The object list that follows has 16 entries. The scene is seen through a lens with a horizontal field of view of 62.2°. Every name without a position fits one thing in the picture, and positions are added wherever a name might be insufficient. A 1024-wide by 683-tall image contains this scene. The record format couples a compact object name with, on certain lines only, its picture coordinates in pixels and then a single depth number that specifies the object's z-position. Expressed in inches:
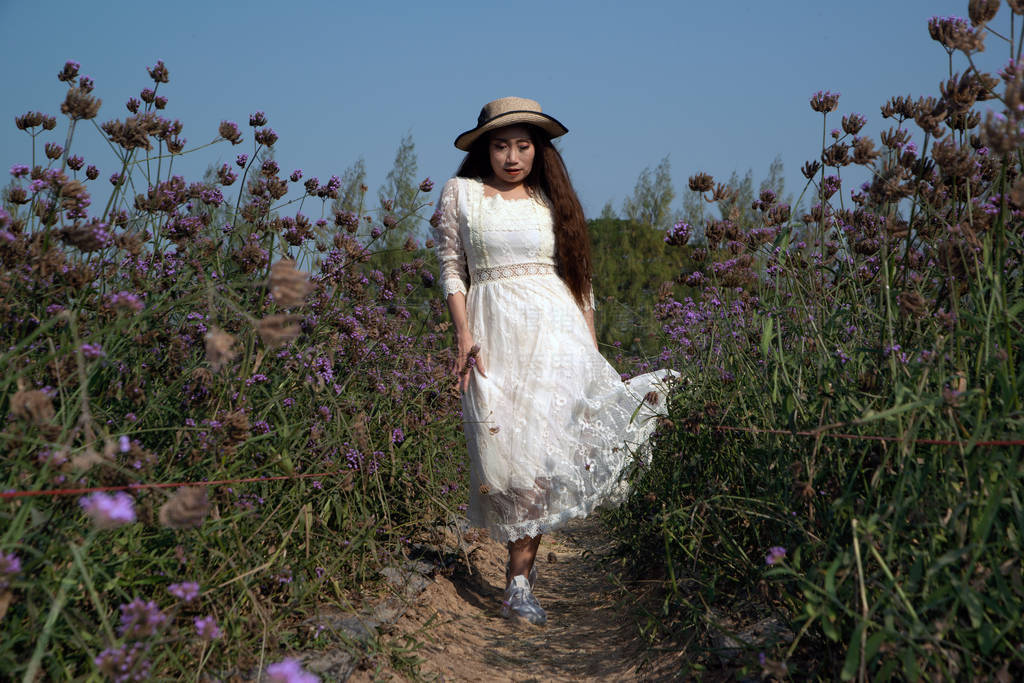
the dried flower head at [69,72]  112.3
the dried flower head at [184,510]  53.2
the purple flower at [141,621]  53.7
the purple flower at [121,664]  52.8
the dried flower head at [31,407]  54.9
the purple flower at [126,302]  63.9
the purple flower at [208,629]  61.9
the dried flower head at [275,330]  54.4
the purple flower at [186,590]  63.1
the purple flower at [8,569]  51.6
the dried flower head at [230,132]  119.5
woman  135.3
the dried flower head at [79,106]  86.7
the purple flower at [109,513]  48.4
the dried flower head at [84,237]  71.4
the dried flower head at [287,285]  54.3
